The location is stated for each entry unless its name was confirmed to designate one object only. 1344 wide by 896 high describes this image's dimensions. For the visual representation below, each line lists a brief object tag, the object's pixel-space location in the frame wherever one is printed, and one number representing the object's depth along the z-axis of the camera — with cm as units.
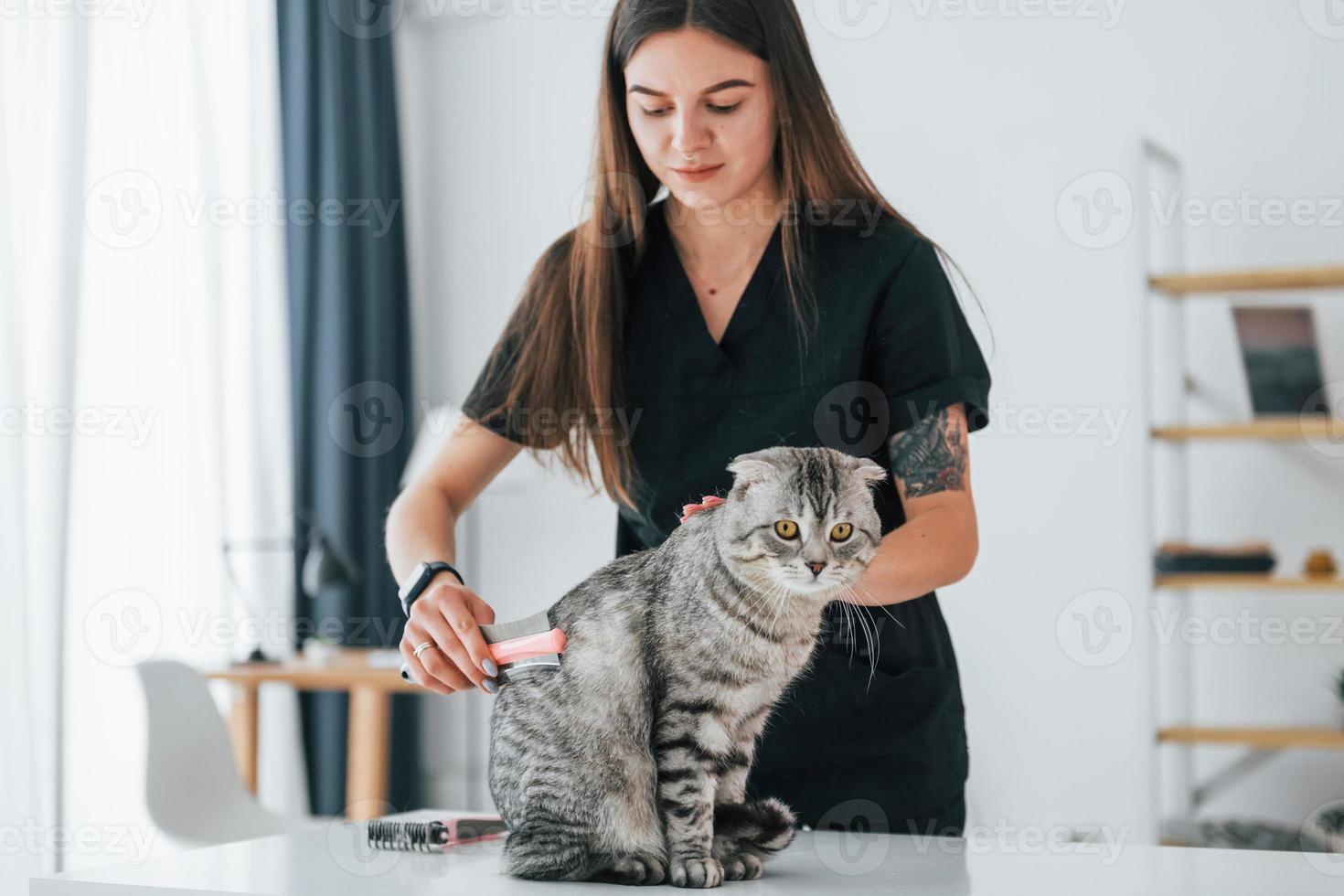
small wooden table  289
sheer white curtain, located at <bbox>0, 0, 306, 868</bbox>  255
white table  90
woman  123
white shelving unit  269
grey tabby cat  94
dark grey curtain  353
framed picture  278
